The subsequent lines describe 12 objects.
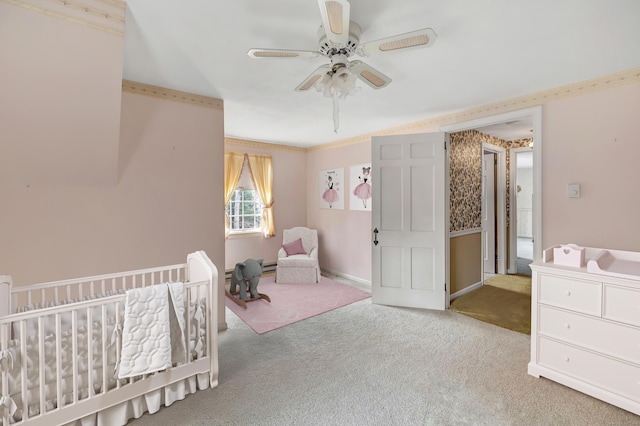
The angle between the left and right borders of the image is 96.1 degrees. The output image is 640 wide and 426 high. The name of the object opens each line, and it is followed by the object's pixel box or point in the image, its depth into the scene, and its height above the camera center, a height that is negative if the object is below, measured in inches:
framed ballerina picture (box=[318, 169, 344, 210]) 191.0 +14.6
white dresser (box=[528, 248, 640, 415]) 67.8 -31.2
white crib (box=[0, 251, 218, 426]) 54.6 -32.2
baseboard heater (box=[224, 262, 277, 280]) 199.6 -39.2
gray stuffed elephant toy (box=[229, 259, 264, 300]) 140.3 -31.6
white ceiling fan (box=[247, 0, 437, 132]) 47.9 +31.5
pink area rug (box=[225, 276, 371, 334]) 122.2 -45.3
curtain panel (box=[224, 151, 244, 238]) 181.0 +25.1
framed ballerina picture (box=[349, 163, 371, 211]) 172.7 +14.3
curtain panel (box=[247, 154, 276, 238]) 192.9 +18.5
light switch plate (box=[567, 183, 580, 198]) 97.0 +6.4
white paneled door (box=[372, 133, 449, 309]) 129.9 -4.8
